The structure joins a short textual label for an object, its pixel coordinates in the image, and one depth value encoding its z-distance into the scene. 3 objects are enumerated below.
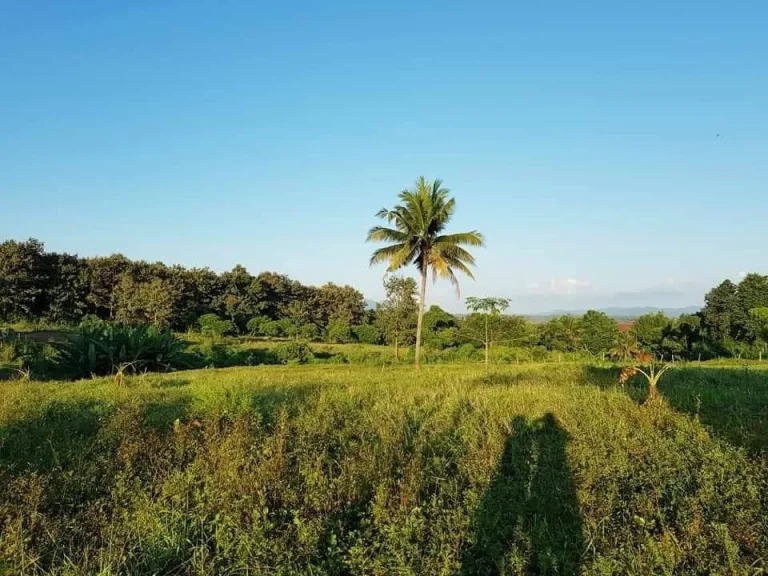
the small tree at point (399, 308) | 31.94
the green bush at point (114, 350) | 17.27
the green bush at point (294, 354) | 23.84
